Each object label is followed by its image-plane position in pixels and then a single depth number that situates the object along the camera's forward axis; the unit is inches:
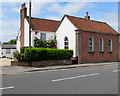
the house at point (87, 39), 573.6
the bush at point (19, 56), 424.4
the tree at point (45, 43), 634.4
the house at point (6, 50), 1083.6
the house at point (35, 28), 655.9
